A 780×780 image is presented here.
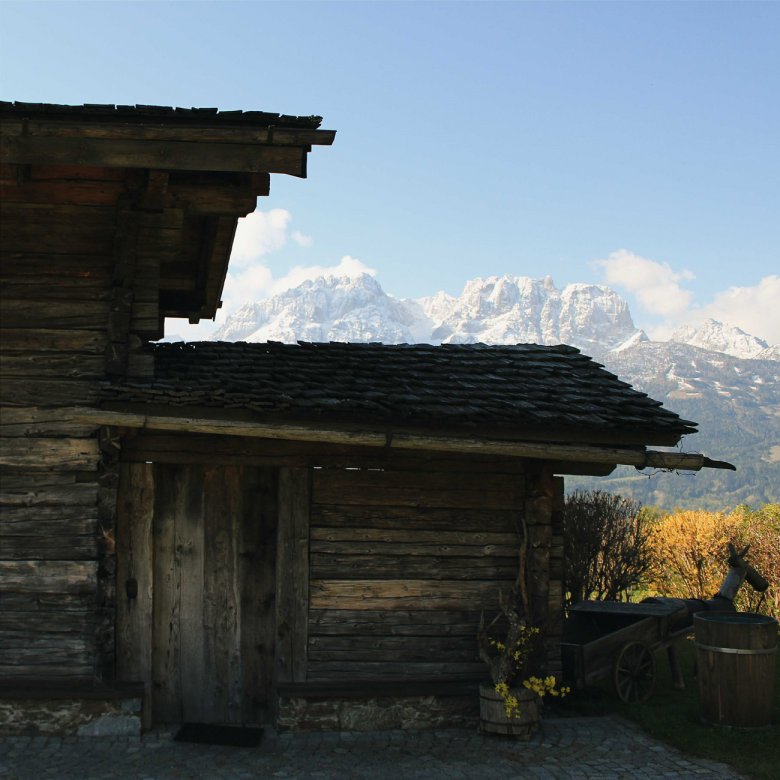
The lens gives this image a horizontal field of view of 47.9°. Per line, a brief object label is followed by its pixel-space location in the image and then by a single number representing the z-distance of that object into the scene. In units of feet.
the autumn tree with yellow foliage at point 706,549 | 45.11
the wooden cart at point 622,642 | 27.43
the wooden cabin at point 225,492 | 22.39
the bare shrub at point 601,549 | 43.24
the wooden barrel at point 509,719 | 22.85
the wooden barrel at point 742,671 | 24.23
